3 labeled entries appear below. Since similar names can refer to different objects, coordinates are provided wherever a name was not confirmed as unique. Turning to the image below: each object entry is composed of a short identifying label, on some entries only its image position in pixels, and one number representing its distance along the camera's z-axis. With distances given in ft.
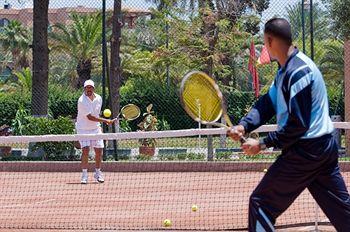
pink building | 129.73
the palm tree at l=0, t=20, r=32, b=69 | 196.65
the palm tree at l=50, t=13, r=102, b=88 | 144.21
